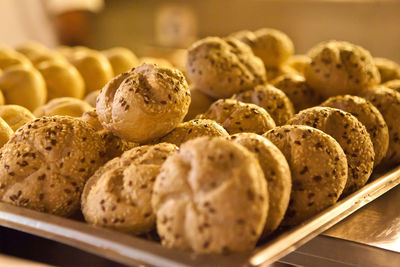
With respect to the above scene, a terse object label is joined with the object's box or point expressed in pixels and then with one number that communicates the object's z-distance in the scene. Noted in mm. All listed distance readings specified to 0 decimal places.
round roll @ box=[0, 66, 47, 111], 1118
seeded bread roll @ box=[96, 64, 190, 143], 806
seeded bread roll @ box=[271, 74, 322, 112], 1041
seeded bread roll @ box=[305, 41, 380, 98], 1023
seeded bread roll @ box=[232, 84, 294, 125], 972
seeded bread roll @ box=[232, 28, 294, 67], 1153
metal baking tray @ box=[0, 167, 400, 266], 676
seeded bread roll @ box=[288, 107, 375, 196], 868
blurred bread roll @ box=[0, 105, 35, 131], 967
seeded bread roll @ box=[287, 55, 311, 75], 1256
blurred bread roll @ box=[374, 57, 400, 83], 1180
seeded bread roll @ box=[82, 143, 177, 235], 744
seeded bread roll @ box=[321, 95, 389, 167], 941
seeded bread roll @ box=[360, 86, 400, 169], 978
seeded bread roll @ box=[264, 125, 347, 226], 788
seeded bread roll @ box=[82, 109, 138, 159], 844
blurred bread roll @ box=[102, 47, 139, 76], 1308
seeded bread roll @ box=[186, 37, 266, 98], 993
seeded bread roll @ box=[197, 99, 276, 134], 893
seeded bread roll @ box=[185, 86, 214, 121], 1008
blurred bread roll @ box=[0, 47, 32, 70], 1222
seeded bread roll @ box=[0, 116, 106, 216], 796
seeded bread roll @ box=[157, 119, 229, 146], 835
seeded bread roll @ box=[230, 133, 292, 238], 734
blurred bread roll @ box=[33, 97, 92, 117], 988
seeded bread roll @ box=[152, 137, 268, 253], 679
